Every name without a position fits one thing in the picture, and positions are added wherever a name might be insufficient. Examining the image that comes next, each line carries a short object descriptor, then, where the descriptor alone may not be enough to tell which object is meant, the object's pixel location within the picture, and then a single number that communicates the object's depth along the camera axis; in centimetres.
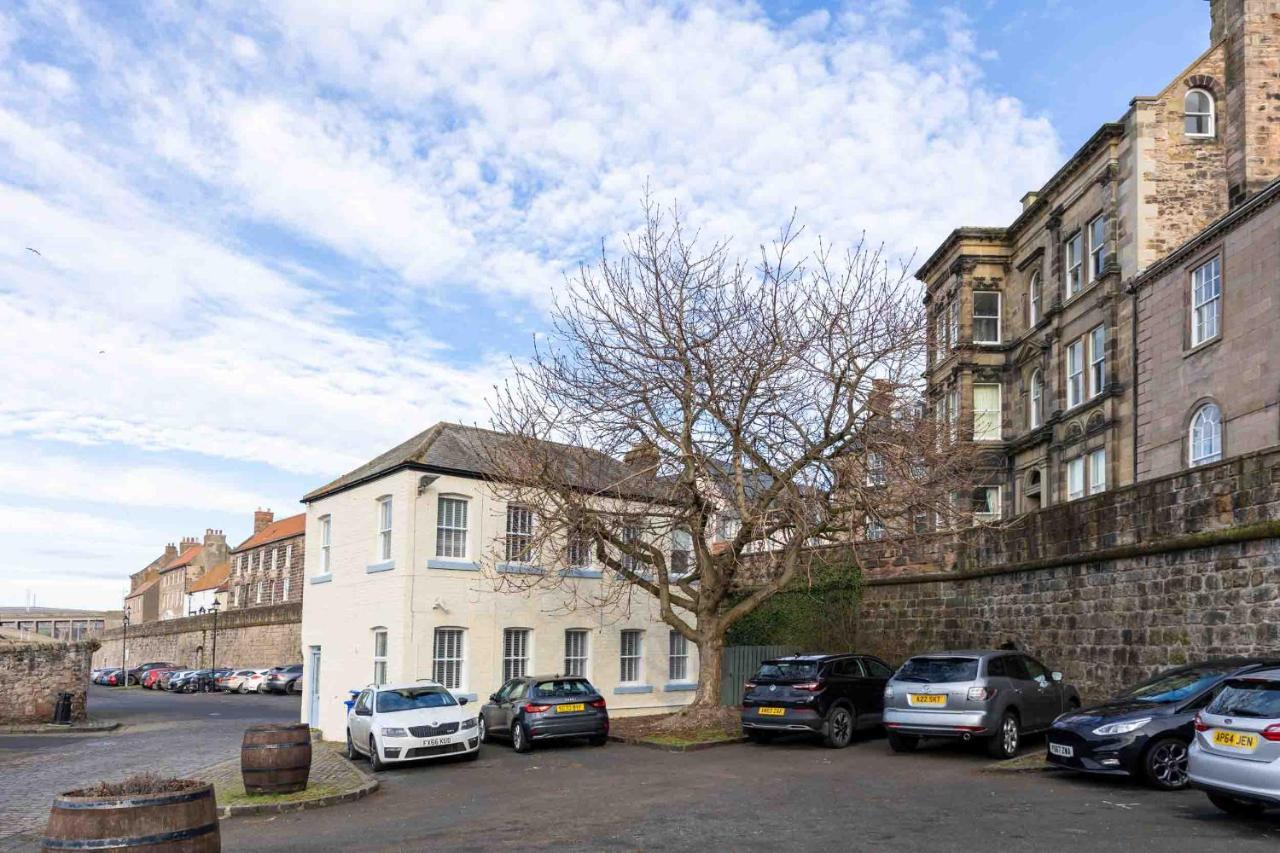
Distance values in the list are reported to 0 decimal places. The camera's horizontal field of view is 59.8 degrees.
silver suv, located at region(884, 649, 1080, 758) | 1616
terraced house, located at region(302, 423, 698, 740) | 2442
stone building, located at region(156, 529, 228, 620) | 9381
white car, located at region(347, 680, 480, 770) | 1856
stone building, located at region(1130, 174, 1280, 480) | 2430
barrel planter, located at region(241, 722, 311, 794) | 1440
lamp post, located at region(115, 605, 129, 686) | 6725
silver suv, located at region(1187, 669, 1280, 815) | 962
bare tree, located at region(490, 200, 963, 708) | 2064
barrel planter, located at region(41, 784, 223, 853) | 725
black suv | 1906
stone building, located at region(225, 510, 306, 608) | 6600
